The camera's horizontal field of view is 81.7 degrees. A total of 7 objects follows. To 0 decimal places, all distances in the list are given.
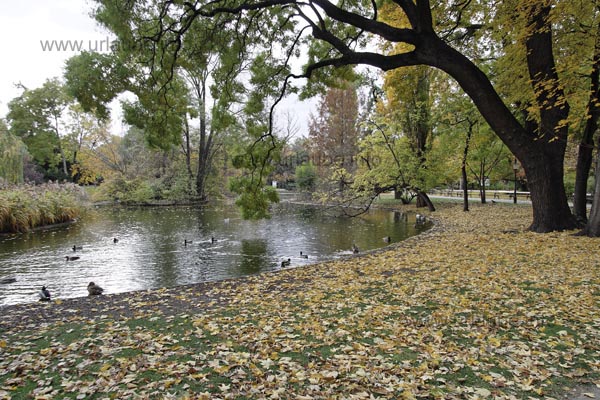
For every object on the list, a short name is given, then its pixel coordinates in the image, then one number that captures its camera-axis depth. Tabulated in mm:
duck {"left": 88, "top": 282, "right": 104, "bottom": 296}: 6242
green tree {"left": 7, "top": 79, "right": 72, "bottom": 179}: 36625
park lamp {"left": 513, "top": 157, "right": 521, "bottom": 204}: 21534
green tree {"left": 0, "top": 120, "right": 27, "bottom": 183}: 22234
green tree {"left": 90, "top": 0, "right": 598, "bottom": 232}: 6957
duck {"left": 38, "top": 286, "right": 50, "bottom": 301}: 5884
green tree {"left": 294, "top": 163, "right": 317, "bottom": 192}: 33228
